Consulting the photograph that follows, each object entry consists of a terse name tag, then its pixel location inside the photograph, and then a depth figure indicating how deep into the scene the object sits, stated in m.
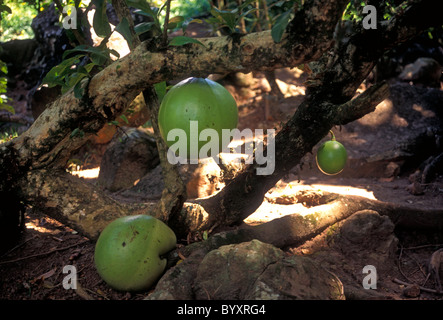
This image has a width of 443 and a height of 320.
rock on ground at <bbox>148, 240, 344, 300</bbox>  1.74
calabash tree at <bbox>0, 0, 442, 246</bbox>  1.73
